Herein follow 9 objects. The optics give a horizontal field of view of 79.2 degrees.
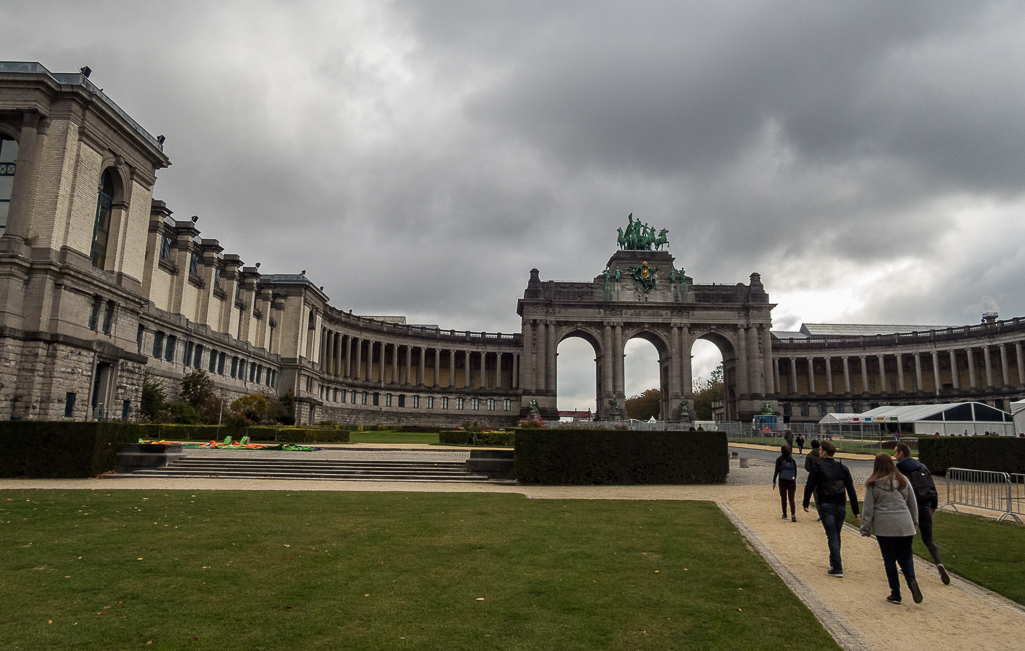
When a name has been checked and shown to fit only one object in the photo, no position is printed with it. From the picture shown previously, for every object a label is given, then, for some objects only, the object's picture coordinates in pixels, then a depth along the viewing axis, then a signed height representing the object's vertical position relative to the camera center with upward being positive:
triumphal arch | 88.56 +14.62
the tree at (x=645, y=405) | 132.62 +4.76
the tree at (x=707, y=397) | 124.25 +6.31
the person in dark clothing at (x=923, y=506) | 10.14 -1.26
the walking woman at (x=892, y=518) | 8.68 -1.23
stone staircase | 24.16 -1.91
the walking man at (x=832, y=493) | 10.51 -1.08
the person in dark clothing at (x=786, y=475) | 16.06 -1.21
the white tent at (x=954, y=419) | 46.28 +0.97
